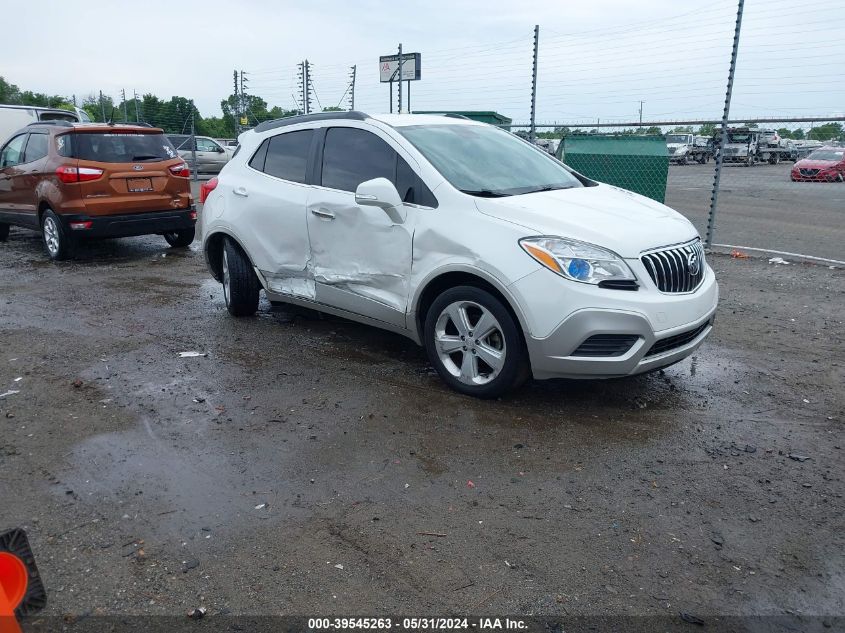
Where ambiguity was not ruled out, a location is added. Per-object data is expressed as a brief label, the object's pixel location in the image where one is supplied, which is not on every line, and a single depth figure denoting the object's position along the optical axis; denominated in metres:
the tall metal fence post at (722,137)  8.58
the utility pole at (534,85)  10.89
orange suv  9.03
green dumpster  9.95
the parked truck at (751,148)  32.47
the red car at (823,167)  20.05
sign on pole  14.30
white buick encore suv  4.05
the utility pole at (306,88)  18.91
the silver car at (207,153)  24.50
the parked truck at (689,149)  32.34
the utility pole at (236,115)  19.43
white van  14.91
